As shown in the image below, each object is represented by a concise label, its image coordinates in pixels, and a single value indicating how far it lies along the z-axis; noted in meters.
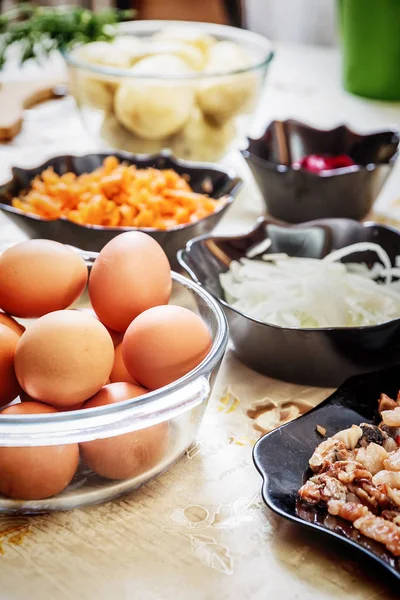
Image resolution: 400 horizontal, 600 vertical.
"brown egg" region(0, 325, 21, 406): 0.70
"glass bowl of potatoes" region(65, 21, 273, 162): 1.45
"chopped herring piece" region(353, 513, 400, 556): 0.61
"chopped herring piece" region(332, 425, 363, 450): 0.74
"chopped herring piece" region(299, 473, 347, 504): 0.67
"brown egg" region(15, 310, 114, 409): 0.66
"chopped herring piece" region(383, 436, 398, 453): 0.74
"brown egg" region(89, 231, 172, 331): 0.79
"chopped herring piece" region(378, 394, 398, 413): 0.80
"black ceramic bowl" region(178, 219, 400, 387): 0.86
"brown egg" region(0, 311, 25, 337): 0.77
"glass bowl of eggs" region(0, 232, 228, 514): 0.63
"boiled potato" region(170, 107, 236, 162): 1.52
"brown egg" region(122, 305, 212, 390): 0.72
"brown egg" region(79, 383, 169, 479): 0.65
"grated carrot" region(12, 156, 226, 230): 1.16
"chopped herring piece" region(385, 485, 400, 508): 0.66
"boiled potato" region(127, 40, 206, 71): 1.58
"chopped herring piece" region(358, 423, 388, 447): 0.75
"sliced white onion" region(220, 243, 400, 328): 0.96
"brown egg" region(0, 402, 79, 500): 0.63
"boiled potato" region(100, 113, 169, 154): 1.55
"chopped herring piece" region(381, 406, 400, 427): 0.76
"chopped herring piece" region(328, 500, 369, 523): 0.64
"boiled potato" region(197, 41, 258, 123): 1.48
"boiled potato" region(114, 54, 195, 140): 1.44
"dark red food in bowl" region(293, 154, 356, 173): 1.40
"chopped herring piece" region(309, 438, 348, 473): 0.71
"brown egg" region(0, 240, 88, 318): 0.79
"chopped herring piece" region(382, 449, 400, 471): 0.69
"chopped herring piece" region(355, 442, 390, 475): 0.71
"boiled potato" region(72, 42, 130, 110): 1.50
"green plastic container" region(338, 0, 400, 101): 1.93
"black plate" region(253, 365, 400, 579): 0.63
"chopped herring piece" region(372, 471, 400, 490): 0.68
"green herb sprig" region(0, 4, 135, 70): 1.75
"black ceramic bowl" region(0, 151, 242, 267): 1.10
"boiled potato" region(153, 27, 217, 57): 1.65
